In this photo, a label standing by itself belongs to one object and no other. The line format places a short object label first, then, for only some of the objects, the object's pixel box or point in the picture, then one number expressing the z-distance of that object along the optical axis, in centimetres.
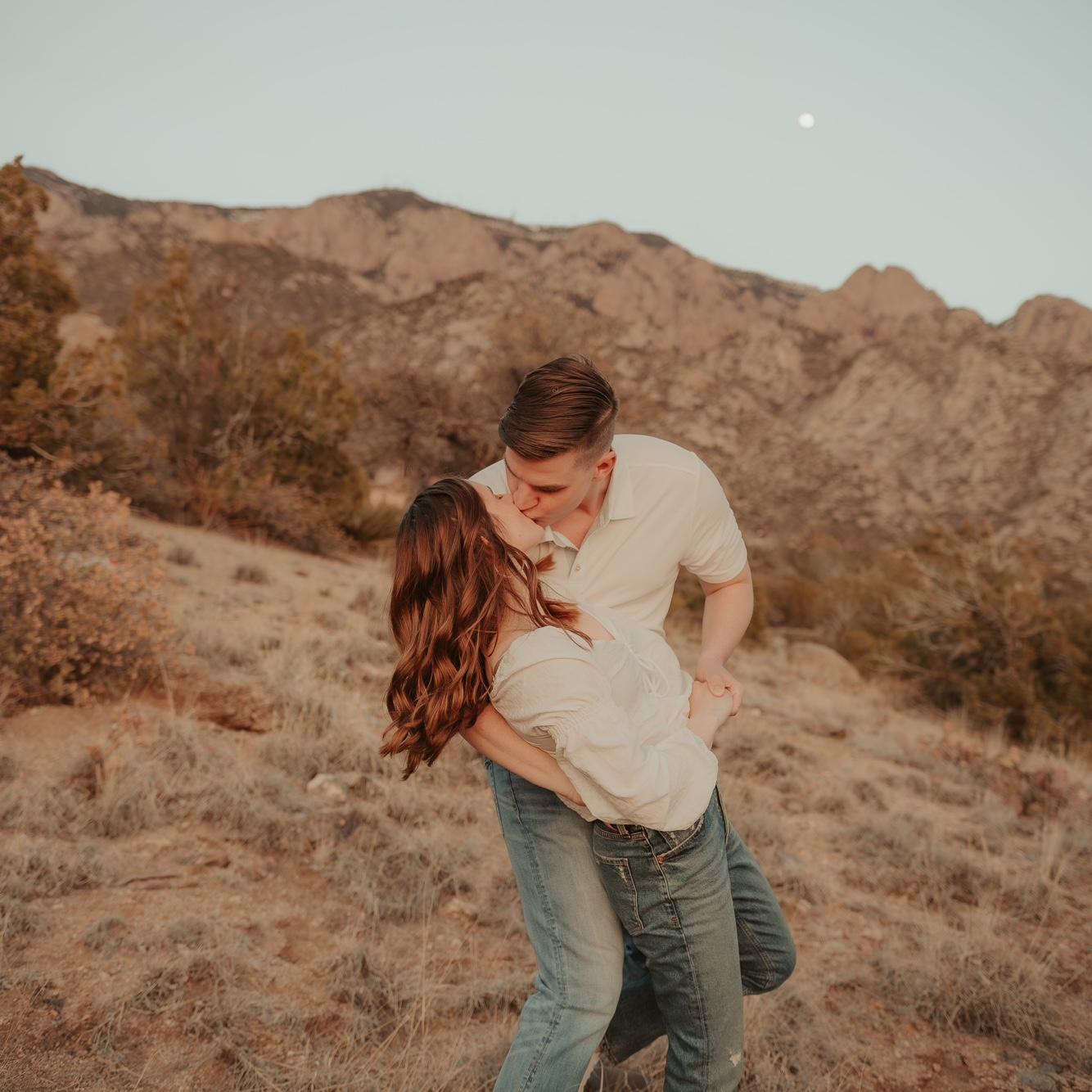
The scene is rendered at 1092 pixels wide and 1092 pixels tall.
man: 169
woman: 147
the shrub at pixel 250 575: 833
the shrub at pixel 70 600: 432
